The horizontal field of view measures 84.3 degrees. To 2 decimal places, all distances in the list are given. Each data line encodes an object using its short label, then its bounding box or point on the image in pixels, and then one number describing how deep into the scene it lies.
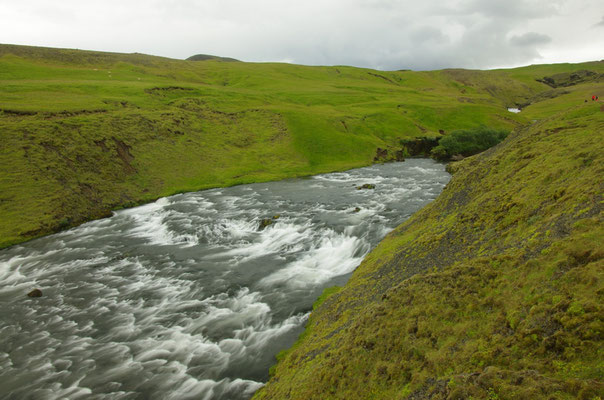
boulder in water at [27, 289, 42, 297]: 24.11
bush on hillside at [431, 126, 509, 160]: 71.20
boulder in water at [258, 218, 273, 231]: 34.64
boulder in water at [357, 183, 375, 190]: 47.67
